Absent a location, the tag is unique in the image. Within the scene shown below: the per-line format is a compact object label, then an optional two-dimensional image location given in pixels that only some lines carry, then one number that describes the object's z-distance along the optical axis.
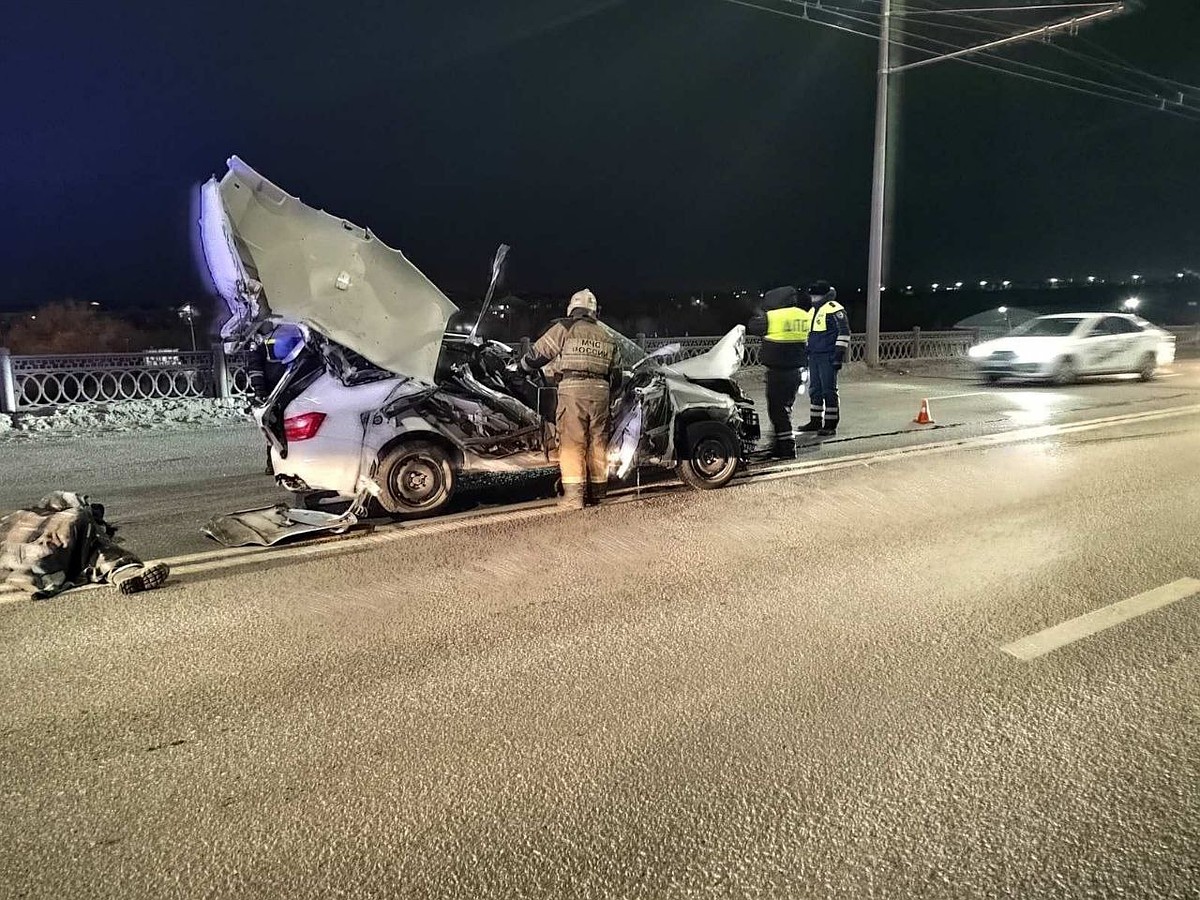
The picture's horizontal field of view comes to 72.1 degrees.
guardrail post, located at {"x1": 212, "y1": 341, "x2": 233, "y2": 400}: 13.74
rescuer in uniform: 6.42
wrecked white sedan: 5.60
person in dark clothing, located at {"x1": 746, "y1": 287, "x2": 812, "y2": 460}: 9.16
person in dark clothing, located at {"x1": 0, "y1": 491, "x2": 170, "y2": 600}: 4.70
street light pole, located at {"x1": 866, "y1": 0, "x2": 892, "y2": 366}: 18.58
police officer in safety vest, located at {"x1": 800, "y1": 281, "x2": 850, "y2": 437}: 10.41
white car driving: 16.22
